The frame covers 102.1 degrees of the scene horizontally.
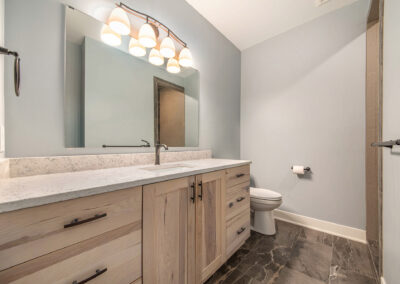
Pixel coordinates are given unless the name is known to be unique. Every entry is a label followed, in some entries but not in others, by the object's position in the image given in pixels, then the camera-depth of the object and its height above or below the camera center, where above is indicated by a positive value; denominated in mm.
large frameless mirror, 1065 +374
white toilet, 1746 -760
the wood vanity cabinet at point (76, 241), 489 -361
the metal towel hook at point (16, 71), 685 +300
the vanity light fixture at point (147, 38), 1192 +855
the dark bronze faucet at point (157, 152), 1406 -100
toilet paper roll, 1993 -369
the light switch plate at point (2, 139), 764 +9
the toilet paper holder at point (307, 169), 2009 -359
